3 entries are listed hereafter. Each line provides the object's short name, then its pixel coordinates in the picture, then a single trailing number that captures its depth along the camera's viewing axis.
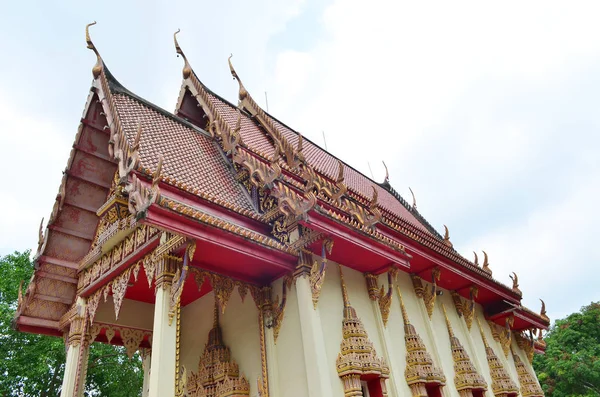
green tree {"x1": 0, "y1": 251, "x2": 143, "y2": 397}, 11.97
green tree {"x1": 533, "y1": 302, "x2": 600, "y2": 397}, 19.88
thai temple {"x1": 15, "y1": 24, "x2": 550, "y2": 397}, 4.97
